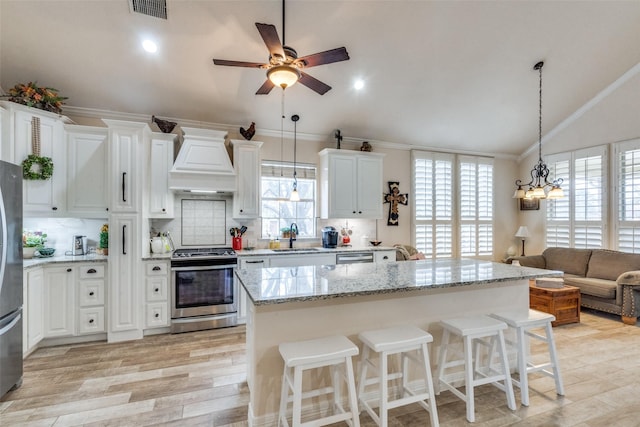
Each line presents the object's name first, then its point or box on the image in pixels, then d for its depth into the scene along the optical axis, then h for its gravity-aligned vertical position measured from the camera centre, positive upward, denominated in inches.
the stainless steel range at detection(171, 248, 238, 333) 148.6 -39.3
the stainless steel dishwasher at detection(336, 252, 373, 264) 181.0 -26.8
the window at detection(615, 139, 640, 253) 187.6 +10.7
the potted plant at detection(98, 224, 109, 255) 148.8 -13.9
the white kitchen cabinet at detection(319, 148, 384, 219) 191.0 +18.5
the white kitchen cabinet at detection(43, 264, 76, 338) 131.8 -38.6
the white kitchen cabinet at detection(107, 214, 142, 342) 139.6 -30.5
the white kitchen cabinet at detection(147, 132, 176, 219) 157.8 +20.7
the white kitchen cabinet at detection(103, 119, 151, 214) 140.6 +21.9
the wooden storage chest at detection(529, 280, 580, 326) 158.1 -47.2
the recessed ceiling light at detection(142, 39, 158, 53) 129.2 +71.2
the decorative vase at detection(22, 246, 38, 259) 138.6 -17.9
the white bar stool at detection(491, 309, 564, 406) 90.8 -39.3
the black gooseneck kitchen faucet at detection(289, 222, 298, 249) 192.4 -12.7
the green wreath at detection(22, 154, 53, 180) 129.2 +19.8
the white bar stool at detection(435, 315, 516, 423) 85.3 -43.6
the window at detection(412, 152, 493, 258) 230.1 +6.2
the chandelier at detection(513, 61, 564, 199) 146.4 +10.0
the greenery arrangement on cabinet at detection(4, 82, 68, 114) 130.0 +50.4
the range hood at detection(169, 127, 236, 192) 156.5 +24.9
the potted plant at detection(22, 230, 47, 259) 139.4 -13.5
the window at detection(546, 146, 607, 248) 204.7 +7.6
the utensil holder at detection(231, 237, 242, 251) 178.9 -17.7
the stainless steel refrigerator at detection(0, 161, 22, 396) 91.7 -19.8
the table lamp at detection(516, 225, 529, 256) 242.6 -15.2
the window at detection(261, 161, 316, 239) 194.6 +8.5
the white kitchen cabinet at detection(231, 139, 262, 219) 172.1 +19.6
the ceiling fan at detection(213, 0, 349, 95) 89.9 +47.2
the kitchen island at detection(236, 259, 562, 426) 79.9 -26.4
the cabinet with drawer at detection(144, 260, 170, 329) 146.1 -38.7
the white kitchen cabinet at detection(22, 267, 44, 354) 119.3 -38.6
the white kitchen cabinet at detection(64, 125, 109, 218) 144.1 +19.6
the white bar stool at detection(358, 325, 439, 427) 74.7 -37.7
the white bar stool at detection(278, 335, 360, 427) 68.1 -34.3
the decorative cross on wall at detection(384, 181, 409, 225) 220.0 +9.3
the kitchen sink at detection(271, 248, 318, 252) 176.4 -21.8
